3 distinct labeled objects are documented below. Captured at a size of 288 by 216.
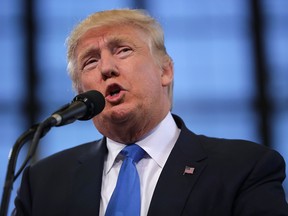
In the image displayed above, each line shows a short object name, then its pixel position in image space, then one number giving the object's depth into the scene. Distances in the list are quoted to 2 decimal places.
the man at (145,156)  3.42
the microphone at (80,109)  3.25
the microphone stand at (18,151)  3.18
